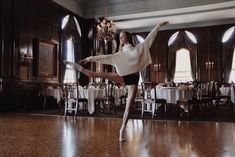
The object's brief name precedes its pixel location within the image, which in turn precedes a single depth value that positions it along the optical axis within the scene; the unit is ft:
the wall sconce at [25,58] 28.76
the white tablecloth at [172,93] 21.71
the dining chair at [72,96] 23.72
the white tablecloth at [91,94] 23.99
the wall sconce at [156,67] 47.16
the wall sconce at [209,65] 44.07
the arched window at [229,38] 42.96
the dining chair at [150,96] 21.88
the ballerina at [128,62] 10.53
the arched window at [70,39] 37.52
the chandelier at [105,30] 31.48
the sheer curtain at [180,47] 45.16
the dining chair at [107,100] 24.96
